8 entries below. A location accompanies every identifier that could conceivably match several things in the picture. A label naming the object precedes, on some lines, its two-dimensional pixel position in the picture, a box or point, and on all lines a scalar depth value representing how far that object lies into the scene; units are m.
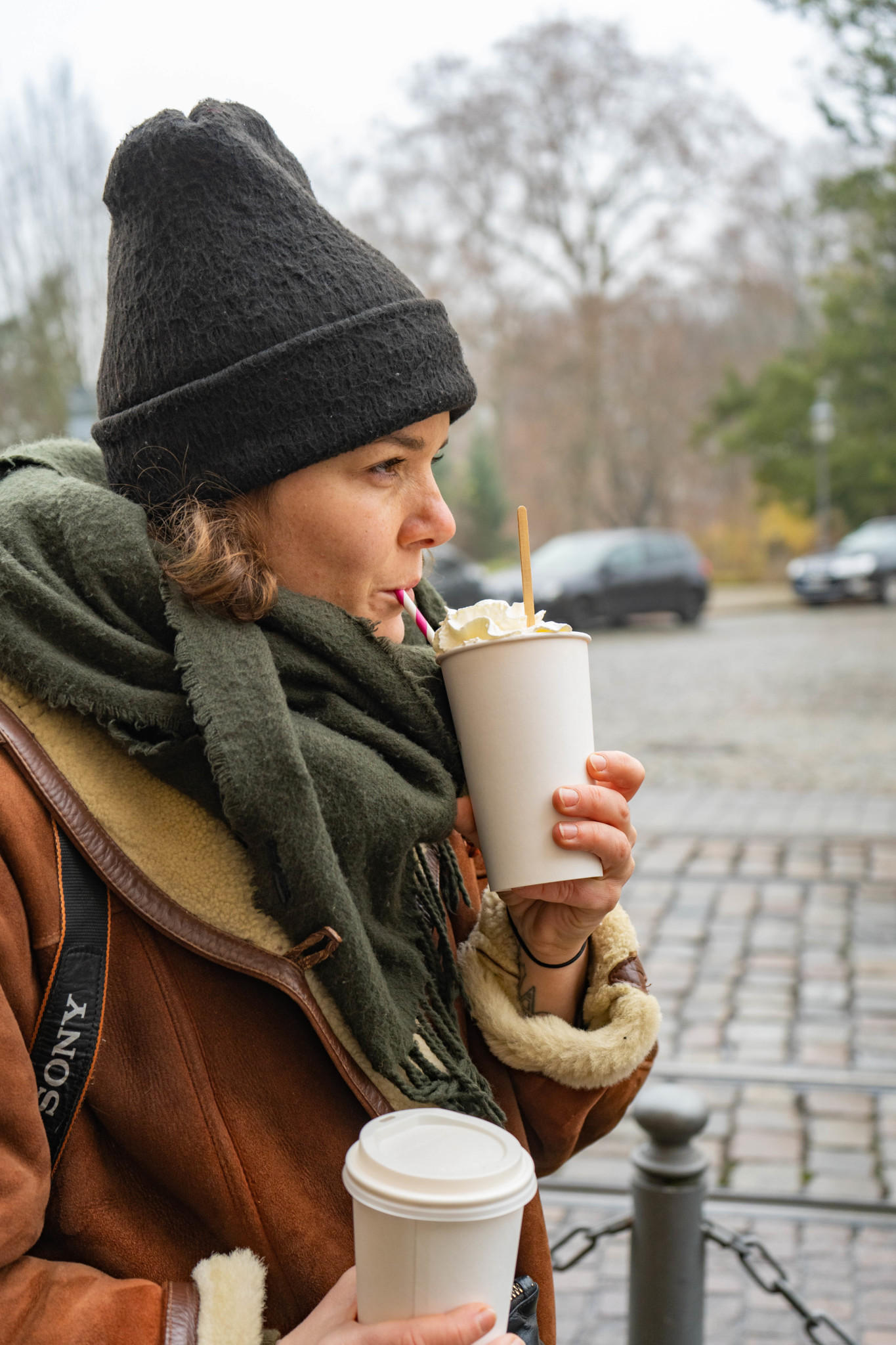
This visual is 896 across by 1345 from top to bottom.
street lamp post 26.64
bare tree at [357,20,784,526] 26.23
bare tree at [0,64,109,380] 14.13
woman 1.10
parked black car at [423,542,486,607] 15.91
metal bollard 2.34
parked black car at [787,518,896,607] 22.77
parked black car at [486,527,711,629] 18.88
